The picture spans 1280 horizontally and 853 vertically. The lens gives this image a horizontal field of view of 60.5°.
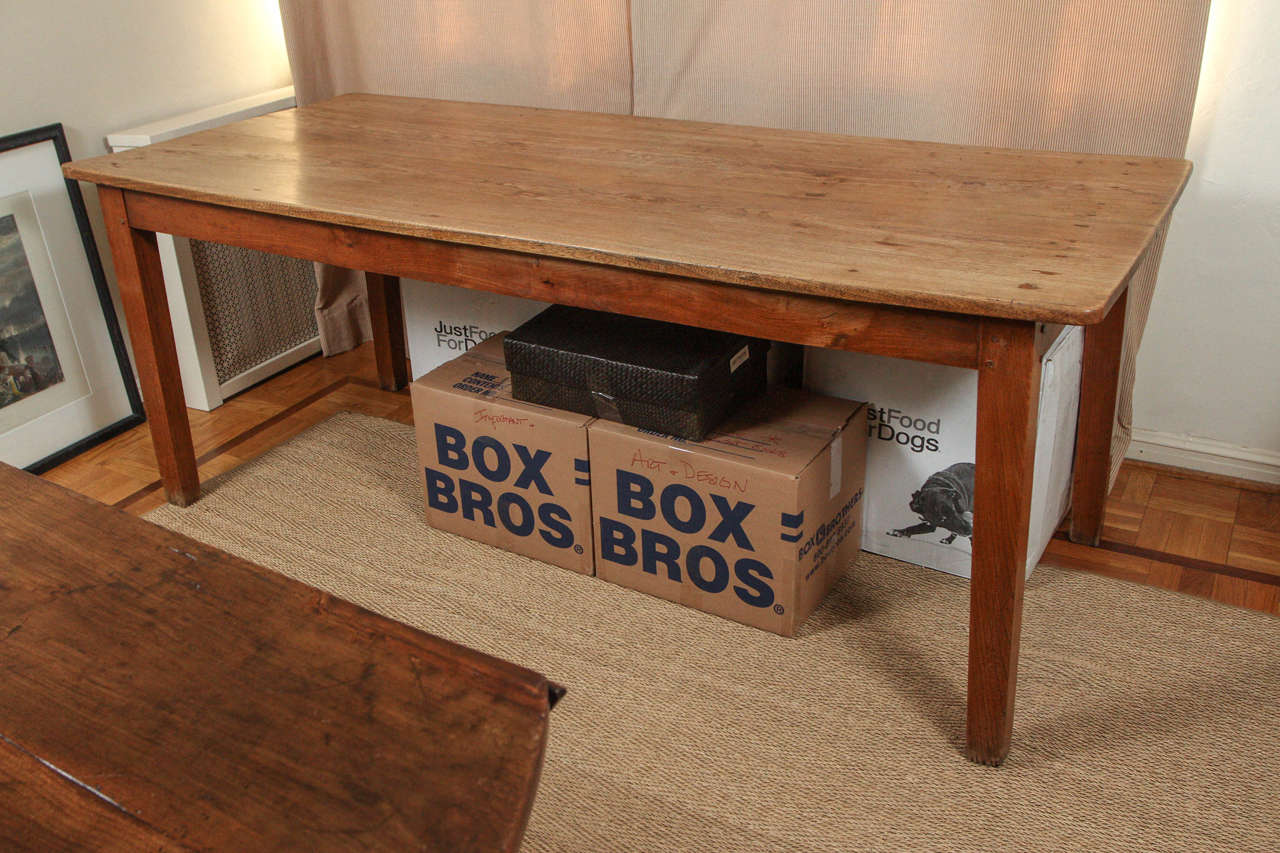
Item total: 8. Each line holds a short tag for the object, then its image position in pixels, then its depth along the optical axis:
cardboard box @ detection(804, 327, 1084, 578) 1.86
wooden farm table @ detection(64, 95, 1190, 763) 1.33
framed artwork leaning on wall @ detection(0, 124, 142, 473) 2.31
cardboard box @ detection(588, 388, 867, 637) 1.73
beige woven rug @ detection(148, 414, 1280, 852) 1.46
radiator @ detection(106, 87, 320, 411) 2.52
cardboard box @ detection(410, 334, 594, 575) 1.91
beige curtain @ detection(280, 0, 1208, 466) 1.88
